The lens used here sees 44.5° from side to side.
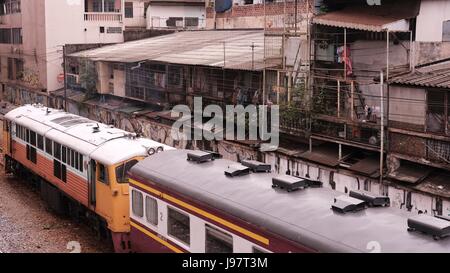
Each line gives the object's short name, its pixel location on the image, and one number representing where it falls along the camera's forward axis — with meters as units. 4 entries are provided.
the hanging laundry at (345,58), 15.76
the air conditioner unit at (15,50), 38.94
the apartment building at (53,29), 34.62
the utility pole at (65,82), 30.35
